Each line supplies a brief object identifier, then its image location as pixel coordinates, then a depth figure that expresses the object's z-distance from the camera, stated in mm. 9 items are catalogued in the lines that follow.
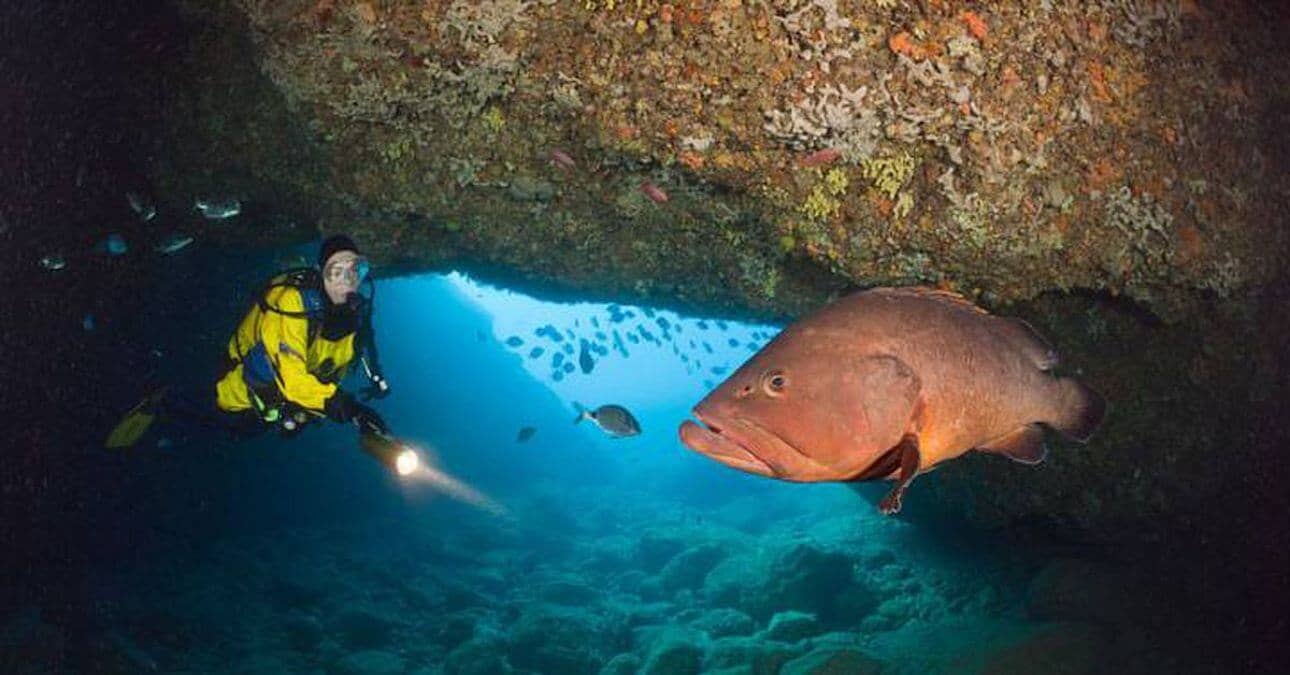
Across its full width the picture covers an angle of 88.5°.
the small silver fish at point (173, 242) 7035
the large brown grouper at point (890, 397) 2088
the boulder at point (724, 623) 8625
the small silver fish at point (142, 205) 6465
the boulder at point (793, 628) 7875
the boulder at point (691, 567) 12062
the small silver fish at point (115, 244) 6746
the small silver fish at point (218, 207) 6578
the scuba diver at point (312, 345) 5152
